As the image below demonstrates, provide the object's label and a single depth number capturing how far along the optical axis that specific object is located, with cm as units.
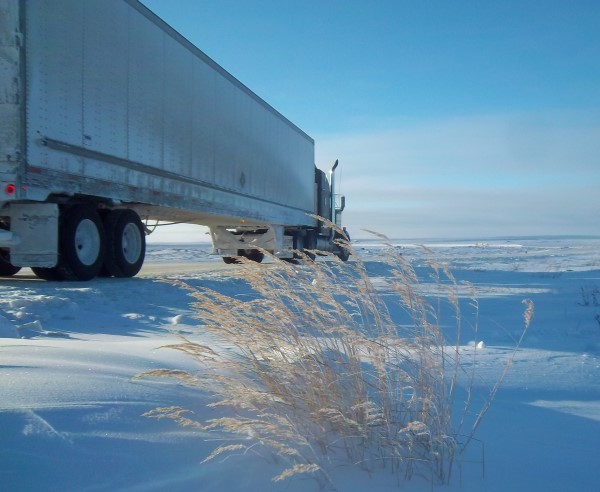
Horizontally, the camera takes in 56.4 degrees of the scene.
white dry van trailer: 689
